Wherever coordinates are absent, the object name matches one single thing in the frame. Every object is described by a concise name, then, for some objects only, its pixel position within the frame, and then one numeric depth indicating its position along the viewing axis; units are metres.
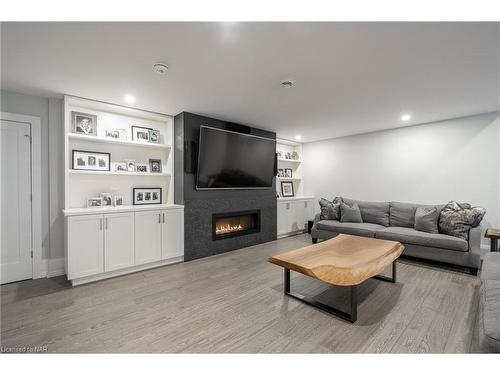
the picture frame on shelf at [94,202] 3.21
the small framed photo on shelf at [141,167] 3.63
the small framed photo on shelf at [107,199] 3.30
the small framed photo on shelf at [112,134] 3.37
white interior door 2.78
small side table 2.86
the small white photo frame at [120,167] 3.44
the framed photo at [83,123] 3.09
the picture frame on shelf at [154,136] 3.75
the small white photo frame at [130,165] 3.52
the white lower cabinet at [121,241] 2.72
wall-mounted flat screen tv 3.73
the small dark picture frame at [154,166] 3.78
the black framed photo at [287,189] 5.92
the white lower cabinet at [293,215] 5.17
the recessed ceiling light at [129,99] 2.91
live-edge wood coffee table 1.94
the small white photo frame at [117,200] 3.43
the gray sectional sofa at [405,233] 3.01
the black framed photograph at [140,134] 3.61
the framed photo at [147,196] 3.61
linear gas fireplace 4.04
